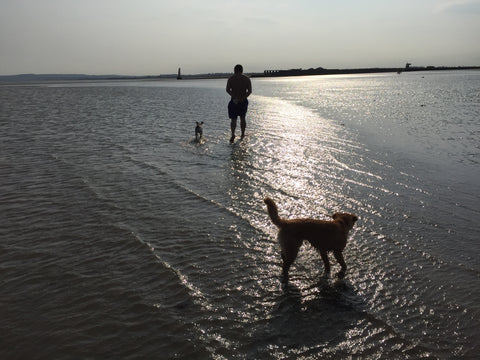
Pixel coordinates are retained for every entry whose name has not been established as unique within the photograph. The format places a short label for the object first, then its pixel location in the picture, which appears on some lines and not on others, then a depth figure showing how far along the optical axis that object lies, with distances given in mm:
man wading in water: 12539
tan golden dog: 3752
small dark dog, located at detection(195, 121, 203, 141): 12323
